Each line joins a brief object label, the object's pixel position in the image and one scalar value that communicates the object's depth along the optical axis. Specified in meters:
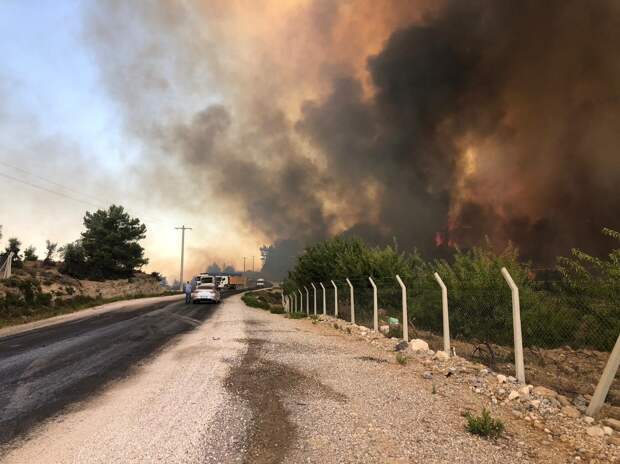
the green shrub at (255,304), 38.53
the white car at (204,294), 38.53
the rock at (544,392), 7.22
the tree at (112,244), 60.62
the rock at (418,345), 11.91
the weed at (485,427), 5.72
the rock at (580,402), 6.80
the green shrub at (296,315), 26.75
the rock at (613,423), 5.91
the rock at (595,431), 5.75
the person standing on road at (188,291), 40.41
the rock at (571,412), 6.48
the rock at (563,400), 6.97
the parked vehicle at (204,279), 43.10
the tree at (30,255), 59.41
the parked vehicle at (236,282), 96.16
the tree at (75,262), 56.78
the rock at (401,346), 12.52
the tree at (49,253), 58.98
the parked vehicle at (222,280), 82.55
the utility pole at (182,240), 86.06
